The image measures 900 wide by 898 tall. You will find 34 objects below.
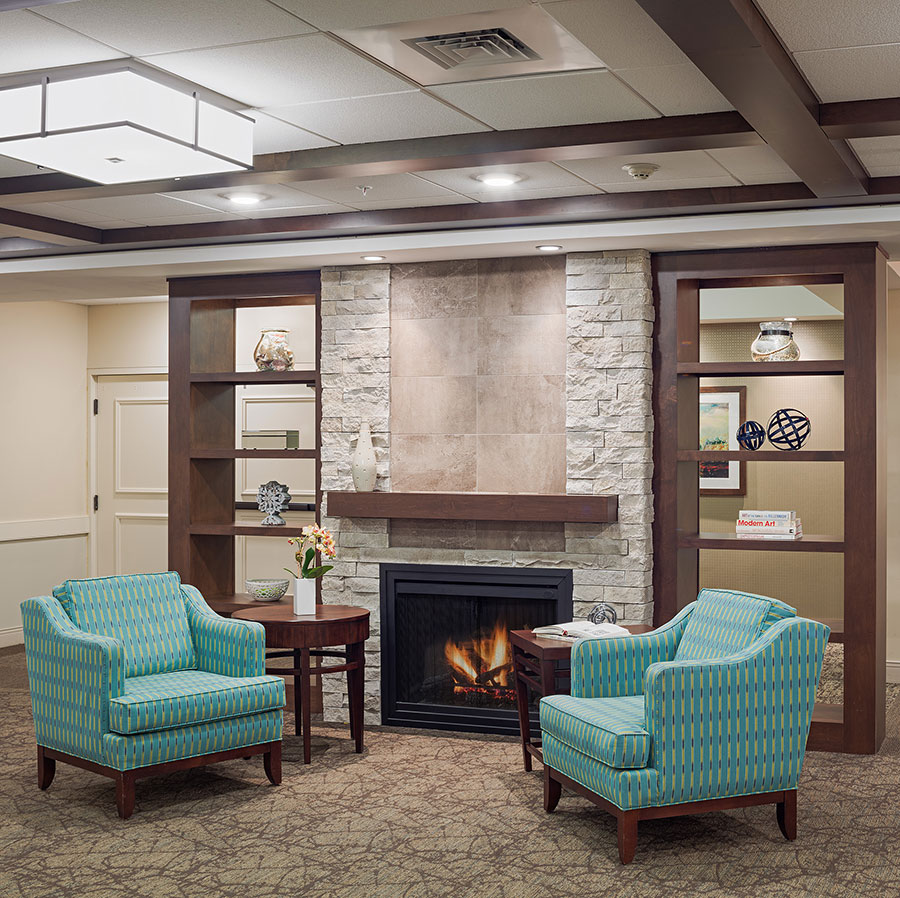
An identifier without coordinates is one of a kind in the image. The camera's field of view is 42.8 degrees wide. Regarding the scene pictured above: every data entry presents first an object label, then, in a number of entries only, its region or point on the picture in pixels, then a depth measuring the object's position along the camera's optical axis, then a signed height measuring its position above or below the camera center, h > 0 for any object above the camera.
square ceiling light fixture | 3.27 +0.97
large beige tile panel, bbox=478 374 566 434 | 5.80 +0.25
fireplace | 5.83 -0.98
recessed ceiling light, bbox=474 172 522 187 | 4.66 +1.12
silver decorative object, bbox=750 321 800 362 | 5.78 +0.54
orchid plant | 5.41 -0.46
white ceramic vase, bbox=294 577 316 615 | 5.38 -0.68
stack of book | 5.62 -0.36
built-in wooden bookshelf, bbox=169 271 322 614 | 6.43 +0.23
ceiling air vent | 3.10 +1.12
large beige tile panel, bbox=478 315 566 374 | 5.79 +0.55
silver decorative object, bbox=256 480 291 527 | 6.50 -0.28
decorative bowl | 6.17 -0.74
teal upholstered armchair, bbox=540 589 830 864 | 3.89 -0.97
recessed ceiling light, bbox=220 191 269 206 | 5.02 +1.12
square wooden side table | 4.72 -0.91
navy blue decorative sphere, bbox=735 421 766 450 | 5.80 +0.09
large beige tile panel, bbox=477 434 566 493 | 5.80 -0.06
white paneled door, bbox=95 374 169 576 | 8.92 -0.17
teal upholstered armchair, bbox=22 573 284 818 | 4.41 -0.95
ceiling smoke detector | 4.49 +1.12
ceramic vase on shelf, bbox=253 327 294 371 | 6.48 +0.56
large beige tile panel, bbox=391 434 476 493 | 5.95 -0.06
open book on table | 4.84 -0.76
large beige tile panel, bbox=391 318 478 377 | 5.95 +0.55
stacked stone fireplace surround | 5.62 +0.04
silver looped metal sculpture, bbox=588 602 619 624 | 5.16 -0.73
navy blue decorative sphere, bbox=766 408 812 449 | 5.73 +0.11
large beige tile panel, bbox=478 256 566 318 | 5.79 +0.84
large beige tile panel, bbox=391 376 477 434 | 5.95 +0.25
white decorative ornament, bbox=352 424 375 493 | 5.98 -0.07
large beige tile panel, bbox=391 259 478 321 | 5.94 +0.85
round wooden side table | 5.18 -0.85
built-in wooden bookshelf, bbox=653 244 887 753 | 5.42 +0.02
